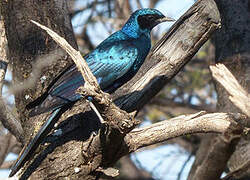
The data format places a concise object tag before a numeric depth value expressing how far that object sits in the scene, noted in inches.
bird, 371.6
